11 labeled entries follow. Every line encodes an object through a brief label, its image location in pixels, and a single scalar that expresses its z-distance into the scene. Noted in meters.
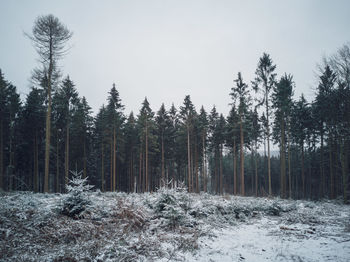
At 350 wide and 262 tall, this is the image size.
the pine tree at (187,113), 28.97
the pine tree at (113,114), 25.95
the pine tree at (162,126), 33.53
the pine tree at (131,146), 34.97
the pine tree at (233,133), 26.03
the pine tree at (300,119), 28.24
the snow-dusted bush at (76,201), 7.06
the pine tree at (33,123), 25.20
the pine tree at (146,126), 29.75
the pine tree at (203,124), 32.38
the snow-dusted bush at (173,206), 7.30
